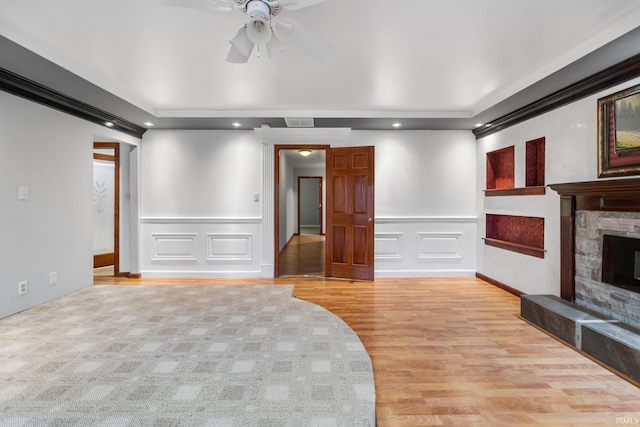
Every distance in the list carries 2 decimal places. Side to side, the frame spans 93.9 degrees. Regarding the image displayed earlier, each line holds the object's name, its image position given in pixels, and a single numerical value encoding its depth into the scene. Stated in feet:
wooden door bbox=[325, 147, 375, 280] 15.25
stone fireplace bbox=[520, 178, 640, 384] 7.39
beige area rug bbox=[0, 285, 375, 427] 4.97
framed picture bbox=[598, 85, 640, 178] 8.11
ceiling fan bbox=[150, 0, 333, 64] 5.01
